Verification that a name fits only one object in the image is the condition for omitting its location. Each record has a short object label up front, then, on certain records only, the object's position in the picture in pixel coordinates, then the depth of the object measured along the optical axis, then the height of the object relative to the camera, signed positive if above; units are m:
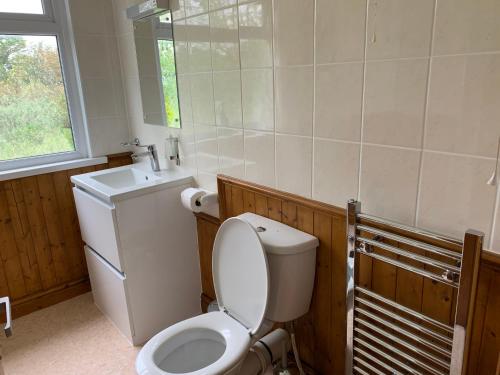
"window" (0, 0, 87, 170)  2.20 +0.05
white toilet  1.41 -0.82
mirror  2.02 +0.11
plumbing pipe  1.56 -1.09
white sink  2.26 -0.51
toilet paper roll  1.89 -0.54
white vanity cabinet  1.94 -0.88
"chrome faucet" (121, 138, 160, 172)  2.27 -0.39
